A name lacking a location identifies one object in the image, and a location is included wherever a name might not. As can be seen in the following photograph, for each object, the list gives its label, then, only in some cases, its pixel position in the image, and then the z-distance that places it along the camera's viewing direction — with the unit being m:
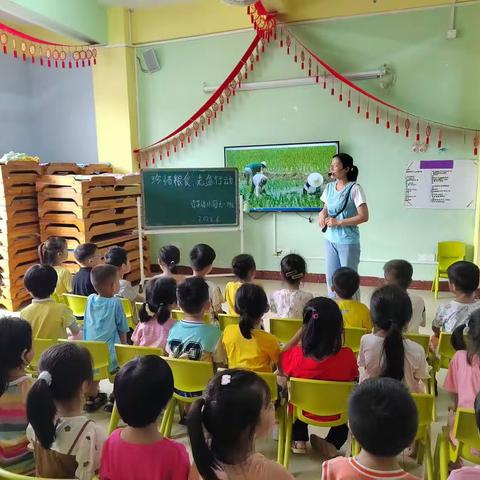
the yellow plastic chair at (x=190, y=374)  1.89
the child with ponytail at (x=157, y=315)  2.33
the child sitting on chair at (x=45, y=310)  2.35
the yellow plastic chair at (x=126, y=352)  2.08
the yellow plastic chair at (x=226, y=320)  2.51
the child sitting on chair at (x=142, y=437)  1.19
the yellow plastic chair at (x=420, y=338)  2.19
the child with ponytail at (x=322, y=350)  1.82
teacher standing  3.29
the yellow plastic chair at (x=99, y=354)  2.18
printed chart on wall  4.74
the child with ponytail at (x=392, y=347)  1.81
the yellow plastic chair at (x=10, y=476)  1.12
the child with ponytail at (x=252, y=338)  2.02
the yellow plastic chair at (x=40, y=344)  2.20
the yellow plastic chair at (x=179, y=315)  2.56
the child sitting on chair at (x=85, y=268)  3.09
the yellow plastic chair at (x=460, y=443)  1.46
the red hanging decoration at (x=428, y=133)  4.78
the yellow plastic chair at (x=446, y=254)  4.77
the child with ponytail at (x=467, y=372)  1.65
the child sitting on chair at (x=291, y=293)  2.66
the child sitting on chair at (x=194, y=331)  2.06
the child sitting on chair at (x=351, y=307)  2.49
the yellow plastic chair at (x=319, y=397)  1.71
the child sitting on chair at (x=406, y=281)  2.58
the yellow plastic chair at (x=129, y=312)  2.92
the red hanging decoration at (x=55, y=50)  5.55
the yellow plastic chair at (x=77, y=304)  2.89
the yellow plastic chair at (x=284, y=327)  2.47
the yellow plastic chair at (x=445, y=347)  2.18
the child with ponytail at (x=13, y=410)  1.53
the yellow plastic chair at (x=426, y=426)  1.57
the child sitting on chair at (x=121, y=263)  3.24
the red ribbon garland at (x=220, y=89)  5.26
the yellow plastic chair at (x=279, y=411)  1.80
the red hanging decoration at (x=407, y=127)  4.85
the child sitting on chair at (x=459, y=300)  2.31
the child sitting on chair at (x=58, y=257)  3.38
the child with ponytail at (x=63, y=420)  1.24
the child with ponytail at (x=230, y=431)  1.09
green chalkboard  5.11
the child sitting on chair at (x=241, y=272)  2.85
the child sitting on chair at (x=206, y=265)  2.93
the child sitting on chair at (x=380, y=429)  1.07
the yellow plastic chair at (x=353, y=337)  2.33
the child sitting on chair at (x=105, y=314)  2.49
